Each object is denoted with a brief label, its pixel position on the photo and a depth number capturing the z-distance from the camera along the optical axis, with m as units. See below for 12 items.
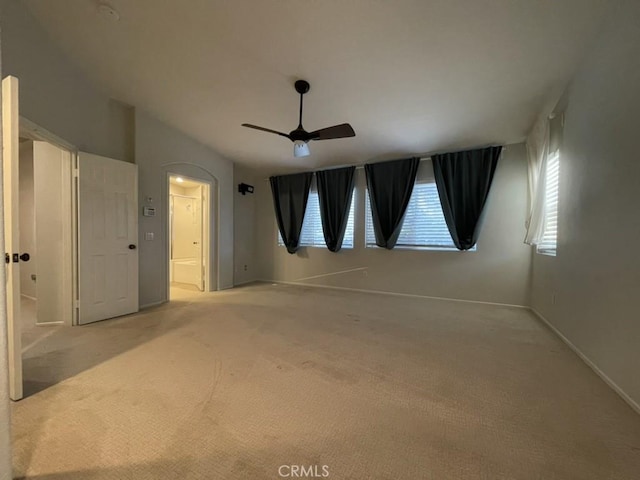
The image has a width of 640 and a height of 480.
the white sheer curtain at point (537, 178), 3.26
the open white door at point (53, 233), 3.10
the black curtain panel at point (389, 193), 4.57
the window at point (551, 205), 3.08
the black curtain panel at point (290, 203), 5.55
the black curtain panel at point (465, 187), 4.04
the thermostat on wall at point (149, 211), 3.85
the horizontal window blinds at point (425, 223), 4.45
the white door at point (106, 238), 3.12
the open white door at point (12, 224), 1.59
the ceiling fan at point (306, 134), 2.84
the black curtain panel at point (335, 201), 5.09
